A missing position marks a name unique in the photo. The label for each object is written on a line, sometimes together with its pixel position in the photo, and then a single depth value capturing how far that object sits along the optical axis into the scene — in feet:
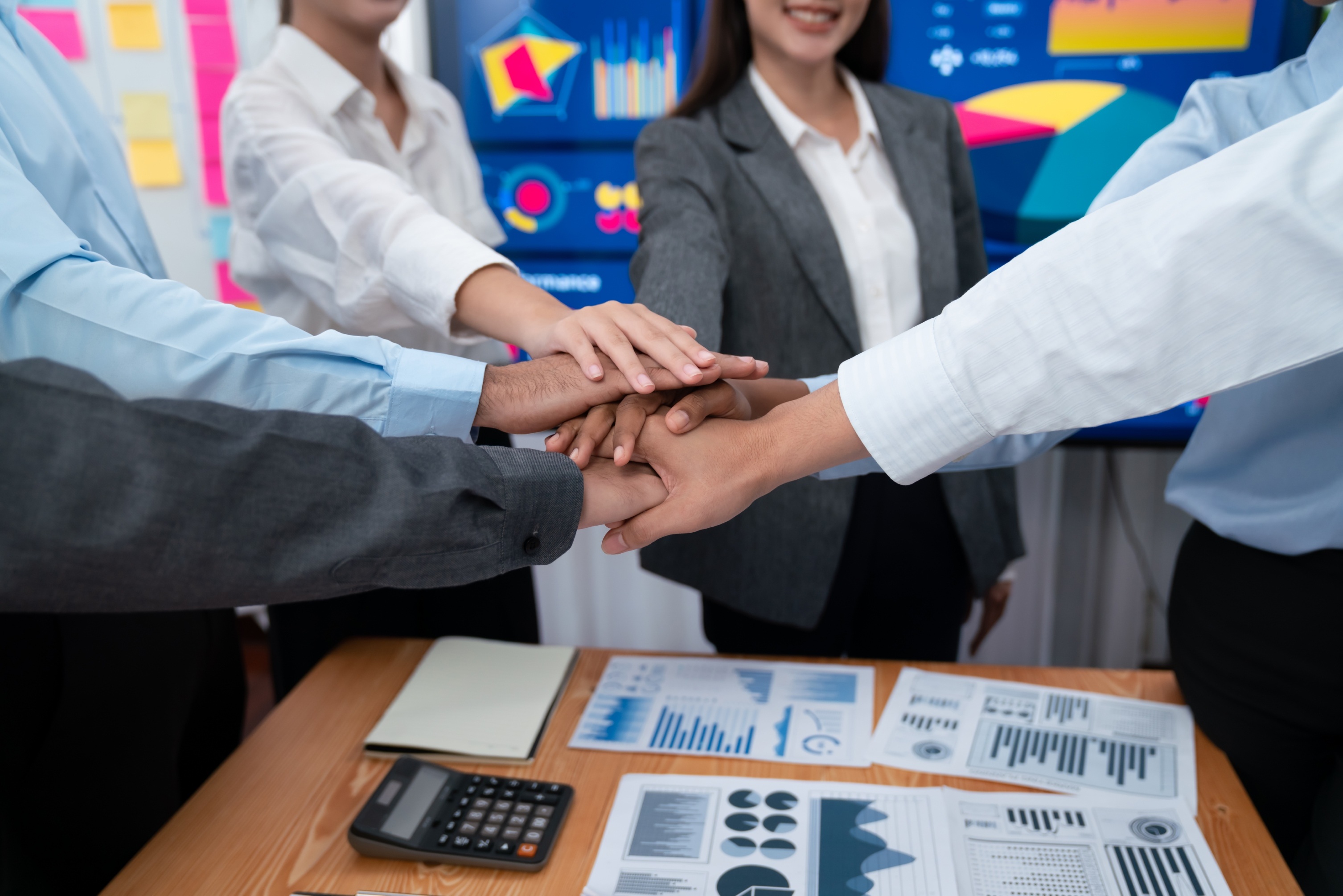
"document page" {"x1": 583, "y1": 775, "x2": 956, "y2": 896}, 2.83
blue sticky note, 8.43
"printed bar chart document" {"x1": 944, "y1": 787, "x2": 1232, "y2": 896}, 2.80
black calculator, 2.97
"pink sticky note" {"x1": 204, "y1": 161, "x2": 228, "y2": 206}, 8.32
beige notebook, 3.59
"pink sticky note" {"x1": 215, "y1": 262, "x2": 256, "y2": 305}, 8.59
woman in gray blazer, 4.73
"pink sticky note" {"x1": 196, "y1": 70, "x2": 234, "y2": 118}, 8.13
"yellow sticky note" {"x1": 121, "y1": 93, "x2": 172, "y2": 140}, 8.19
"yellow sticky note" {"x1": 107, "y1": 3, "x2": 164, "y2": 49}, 7.97
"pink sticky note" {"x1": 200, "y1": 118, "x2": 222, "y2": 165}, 8.23
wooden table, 2.92
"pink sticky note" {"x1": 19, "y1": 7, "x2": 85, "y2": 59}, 8.01
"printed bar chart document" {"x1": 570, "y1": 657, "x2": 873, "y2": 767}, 3.54
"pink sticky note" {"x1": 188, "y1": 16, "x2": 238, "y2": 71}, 8.00
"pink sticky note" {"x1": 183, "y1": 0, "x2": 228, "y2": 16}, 7.95
